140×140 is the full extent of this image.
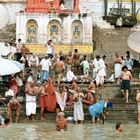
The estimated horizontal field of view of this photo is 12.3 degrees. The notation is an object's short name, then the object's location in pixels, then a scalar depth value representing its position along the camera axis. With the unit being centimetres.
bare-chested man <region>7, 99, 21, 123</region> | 2078
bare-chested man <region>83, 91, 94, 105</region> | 2155
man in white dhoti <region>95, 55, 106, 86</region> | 2409
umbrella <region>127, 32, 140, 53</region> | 2622
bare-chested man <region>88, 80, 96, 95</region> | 2228
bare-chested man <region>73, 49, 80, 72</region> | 2633
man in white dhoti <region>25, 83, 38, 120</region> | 2112
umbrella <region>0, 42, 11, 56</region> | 2547
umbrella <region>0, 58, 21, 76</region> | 2192
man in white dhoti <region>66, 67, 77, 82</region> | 2411
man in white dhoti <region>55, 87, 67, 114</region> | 2134
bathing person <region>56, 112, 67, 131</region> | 1889
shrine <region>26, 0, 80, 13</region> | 3397
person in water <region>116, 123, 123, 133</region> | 1833
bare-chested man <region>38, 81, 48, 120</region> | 2132
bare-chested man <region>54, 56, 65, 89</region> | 2419
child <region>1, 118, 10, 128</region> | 1856
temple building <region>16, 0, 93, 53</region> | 3347
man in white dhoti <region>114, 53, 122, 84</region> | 2516
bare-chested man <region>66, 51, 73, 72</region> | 2580
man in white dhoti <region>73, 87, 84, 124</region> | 2086
